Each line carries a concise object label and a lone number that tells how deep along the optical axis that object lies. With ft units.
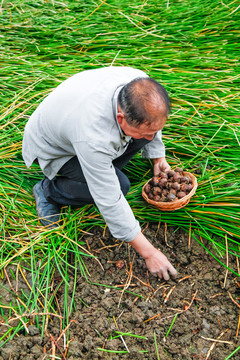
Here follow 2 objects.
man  4.92
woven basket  6.35
